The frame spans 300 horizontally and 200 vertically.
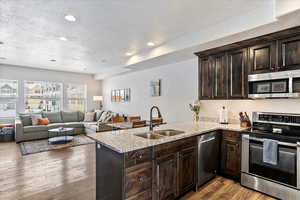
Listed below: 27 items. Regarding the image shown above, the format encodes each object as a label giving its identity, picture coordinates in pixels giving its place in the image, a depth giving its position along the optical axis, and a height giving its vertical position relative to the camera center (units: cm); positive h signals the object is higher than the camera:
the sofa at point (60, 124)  530 -96
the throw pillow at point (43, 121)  572 -81
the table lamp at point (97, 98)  778 +8
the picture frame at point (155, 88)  500 +40
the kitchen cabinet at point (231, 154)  269 -97
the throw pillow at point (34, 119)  568 -72
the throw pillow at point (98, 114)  702 -65
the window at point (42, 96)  659 +16
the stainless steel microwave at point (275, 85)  238 +26
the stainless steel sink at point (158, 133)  231 -53
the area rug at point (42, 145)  431 -141
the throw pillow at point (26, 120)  569 -76
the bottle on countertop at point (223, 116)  337 -35
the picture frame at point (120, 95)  643 +21
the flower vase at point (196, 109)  379 -22
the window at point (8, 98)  604 +5
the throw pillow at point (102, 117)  624 -71
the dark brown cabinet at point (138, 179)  165 -88
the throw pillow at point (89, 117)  696 -78
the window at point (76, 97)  761 +13
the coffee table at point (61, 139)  493 -129
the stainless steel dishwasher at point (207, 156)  255 -97
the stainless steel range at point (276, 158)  214 -85
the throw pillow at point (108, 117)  613 -69
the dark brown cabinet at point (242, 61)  244 +72
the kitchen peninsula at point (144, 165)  166 -80
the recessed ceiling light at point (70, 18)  254 +137
